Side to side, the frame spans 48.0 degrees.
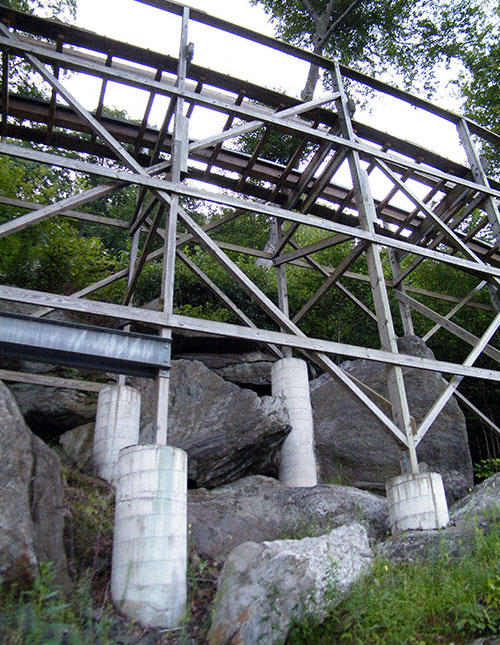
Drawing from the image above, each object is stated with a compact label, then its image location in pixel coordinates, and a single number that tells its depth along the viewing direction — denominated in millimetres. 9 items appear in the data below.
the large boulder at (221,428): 8508
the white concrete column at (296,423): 8992
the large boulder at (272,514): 6961
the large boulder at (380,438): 10008
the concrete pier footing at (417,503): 7066
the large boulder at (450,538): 5859
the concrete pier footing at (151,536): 5285
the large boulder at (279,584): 4664
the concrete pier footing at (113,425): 8141
